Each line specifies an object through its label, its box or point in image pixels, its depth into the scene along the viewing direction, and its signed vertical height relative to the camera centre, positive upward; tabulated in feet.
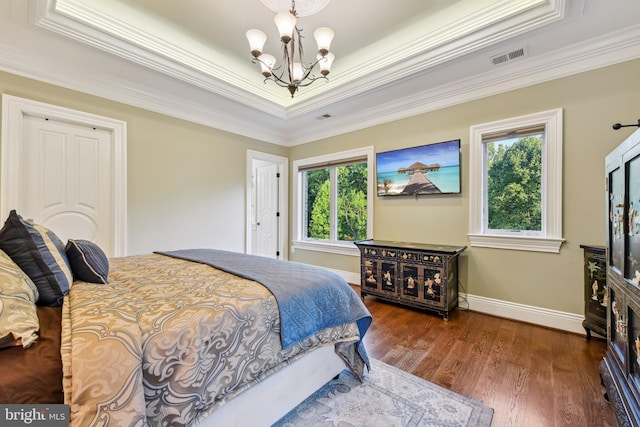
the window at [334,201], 13.28 +0.73
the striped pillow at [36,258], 3.78 -0.65
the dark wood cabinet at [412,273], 9.14 -2.20
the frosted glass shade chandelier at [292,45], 6.35 +4.40
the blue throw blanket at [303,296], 4.40 -1.50
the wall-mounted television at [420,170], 10.18 +1.83
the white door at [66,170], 8.11 +1.43
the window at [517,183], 8.41 +1.09
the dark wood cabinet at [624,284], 3.81 -1.10
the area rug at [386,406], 4.69 -3.63
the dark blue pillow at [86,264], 4.67 -0.90
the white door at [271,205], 16.20 +0.54
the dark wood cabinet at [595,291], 7.04 -2.05
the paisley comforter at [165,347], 2.47 -1.52
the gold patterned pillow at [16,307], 2.57 -1.03
